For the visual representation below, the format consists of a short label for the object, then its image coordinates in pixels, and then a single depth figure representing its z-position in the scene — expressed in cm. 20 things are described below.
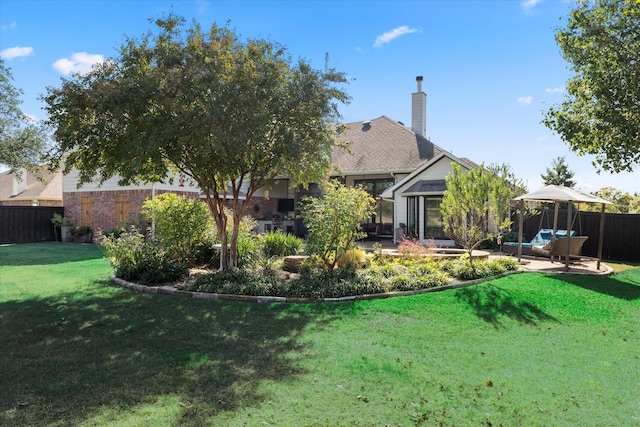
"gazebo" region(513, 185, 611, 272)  1105
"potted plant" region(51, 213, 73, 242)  2112
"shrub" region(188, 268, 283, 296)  827
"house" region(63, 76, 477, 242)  1770
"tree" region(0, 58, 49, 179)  1413
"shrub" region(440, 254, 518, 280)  965
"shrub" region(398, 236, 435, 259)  1139
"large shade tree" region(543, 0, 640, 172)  1038
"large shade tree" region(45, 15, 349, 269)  787
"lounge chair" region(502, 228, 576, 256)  1394
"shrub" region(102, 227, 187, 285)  949
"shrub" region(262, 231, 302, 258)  1232
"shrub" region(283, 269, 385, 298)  820
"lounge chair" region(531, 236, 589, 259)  1162
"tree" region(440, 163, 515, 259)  1020
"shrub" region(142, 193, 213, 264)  1079
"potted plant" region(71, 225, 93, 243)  2039
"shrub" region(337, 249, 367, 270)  1016
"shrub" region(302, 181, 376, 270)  944
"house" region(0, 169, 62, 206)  2866
